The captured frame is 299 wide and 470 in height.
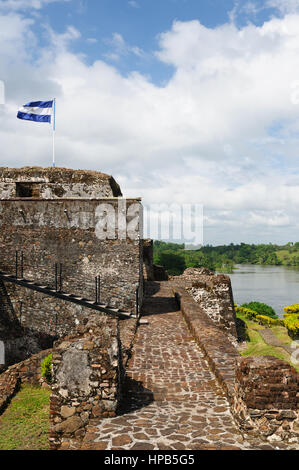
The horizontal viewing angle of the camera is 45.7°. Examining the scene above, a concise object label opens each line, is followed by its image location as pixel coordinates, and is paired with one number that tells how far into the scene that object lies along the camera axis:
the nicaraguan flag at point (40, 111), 16.22
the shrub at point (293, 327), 28.85
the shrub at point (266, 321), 35.47
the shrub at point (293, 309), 37.00
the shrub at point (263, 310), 40.62
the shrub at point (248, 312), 38.09
